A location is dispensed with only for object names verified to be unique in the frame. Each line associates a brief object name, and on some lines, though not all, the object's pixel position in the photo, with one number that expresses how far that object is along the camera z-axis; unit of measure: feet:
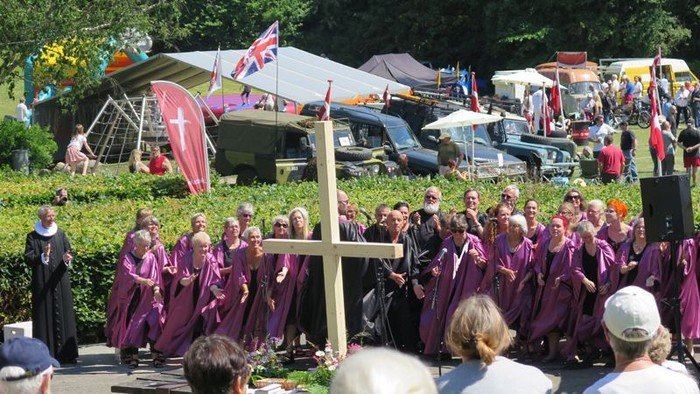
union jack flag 79.25
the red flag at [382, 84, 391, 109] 100.59
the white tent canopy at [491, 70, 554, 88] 126.62
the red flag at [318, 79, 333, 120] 71.85
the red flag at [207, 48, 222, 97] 86.63
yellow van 147.02
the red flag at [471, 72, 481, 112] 101.19
